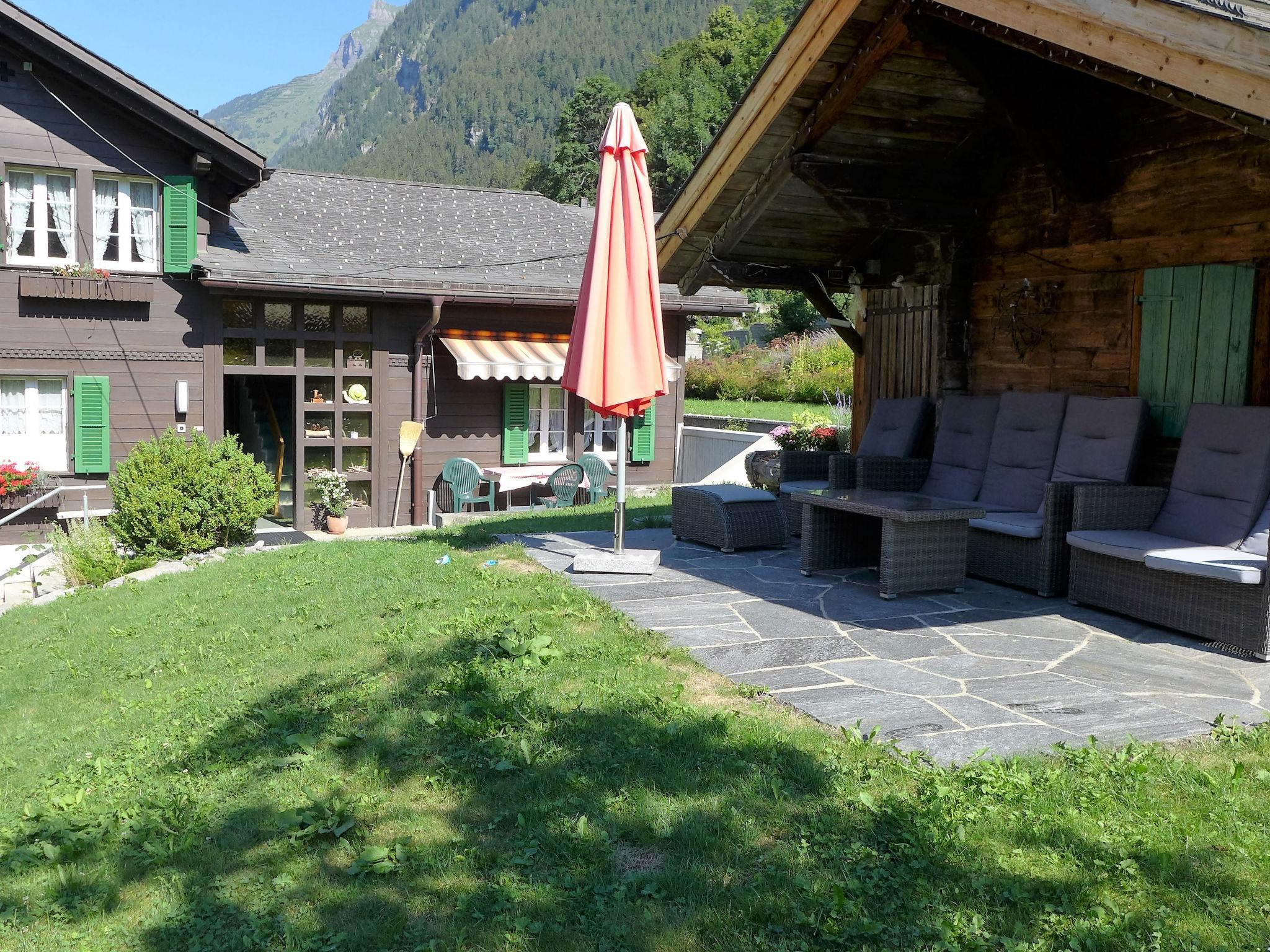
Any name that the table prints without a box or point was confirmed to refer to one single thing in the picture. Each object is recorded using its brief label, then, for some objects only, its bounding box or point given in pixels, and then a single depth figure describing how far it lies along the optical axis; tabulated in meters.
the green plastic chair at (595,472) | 14.52
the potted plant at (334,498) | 13.62
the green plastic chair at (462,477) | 13.77
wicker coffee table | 5.75
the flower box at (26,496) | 11.83
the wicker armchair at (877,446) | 7.99
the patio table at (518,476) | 14.44
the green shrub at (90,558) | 9.12
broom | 14.13
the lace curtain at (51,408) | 12.35
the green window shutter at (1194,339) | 6.02
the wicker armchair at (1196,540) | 4.82
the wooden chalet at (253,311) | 12.17
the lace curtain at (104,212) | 12.43
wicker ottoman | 7.39
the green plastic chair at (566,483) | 13.78
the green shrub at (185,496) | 9.61
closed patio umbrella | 6.23
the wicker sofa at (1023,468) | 6.03
